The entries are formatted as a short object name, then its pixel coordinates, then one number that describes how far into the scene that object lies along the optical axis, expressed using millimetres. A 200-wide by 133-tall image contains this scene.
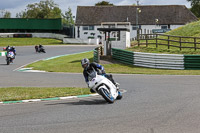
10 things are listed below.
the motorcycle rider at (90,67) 10828
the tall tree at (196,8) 117675
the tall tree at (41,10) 124375
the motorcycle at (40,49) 47969
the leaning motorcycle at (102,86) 10656
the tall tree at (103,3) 114875
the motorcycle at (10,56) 31522
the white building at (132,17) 82688
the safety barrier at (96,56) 29484
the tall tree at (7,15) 181225
